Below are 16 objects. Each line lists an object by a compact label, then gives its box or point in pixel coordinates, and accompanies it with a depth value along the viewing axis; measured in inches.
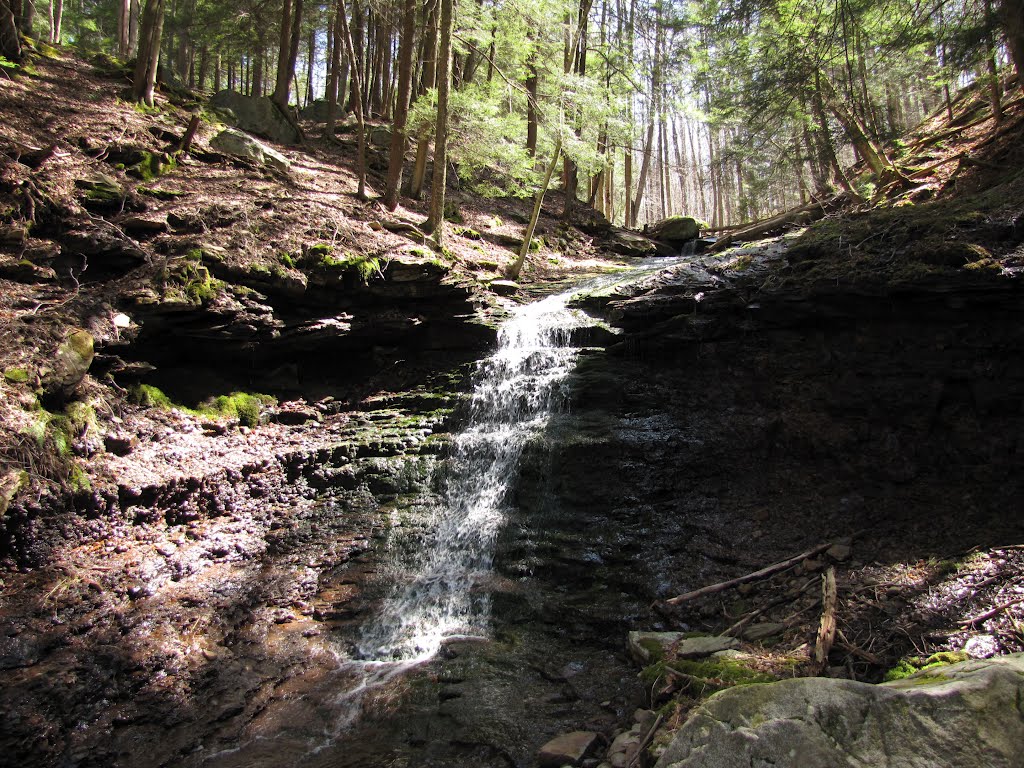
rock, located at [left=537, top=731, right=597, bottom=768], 161.9
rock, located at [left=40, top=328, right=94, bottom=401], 258.1
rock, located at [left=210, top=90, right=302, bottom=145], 601.6
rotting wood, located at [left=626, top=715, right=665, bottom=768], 142.0
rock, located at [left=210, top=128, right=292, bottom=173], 455.2
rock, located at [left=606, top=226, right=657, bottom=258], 745.0
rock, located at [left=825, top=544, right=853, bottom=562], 235.3
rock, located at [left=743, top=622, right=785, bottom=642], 193.0
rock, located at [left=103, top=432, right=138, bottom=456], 276.5
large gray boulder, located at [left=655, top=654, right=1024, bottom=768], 85.7
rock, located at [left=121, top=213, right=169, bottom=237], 331.6
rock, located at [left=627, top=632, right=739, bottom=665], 183.2
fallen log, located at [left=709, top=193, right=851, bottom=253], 530.6
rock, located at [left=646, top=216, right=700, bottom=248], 781.9
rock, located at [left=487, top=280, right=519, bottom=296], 482.5
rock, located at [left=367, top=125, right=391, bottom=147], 714.8
